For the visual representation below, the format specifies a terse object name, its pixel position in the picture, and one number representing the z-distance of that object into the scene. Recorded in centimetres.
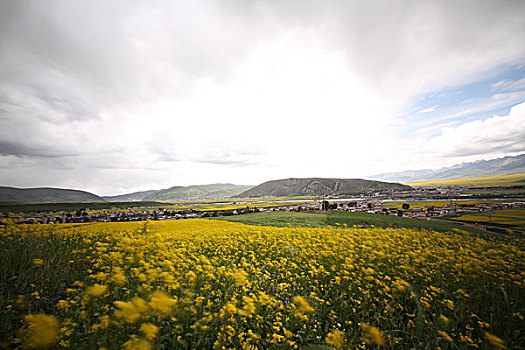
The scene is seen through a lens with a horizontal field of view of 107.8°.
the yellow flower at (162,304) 219
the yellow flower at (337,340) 279
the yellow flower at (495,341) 258
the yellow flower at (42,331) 194
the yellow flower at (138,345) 189
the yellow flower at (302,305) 284
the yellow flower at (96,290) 235
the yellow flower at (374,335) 251
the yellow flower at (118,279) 288
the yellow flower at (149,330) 198
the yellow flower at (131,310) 209
